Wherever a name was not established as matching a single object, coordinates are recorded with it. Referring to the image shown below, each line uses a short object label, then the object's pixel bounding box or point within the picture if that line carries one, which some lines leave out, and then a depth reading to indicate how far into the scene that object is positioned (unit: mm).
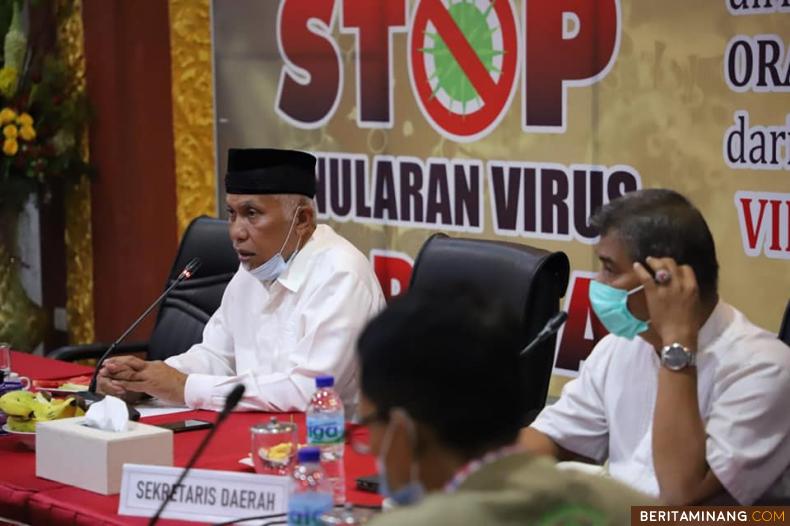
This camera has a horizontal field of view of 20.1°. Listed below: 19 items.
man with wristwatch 3882
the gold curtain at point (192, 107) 9884
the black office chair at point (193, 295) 6656
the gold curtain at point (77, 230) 10478
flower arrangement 9705
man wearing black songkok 5262
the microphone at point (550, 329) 4245
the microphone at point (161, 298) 5395
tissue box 4222
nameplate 3799
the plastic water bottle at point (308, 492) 3406
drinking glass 4225
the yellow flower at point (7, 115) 9554
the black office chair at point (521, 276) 5110
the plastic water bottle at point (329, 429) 4139
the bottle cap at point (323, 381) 4457
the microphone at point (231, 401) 3409
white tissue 4427
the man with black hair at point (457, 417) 2412
